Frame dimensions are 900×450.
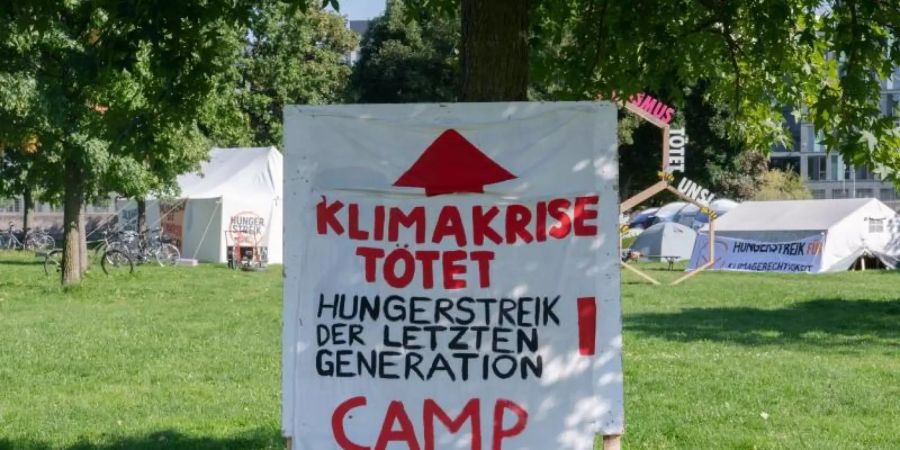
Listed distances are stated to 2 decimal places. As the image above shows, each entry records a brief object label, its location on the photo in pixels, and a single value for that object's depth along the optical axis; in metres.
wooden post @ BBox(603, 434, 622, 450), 4.38
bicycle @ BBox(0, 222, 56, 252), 45.88
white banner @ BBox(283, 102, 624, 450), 4.42
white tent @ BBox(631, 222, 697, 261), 38.22
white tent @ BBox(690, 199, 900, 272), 31.59
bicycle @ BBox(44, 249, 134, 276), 27.28
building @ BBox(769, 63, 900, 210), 79.12
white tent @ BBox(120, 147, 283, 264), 34.06
